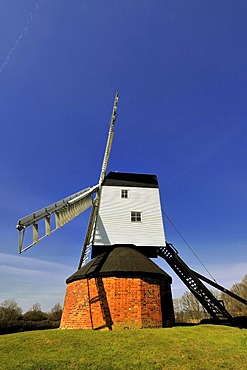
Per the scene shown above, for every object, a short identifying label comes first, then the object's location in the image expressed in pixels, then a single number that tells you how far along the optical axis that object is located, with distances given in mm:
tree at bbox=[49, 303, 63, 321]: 43891
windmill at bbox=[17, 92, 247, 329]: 13836
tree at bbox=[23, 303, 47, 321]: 41728
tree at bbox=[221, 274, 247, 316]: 51078
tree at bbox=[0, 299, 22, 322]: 38188
